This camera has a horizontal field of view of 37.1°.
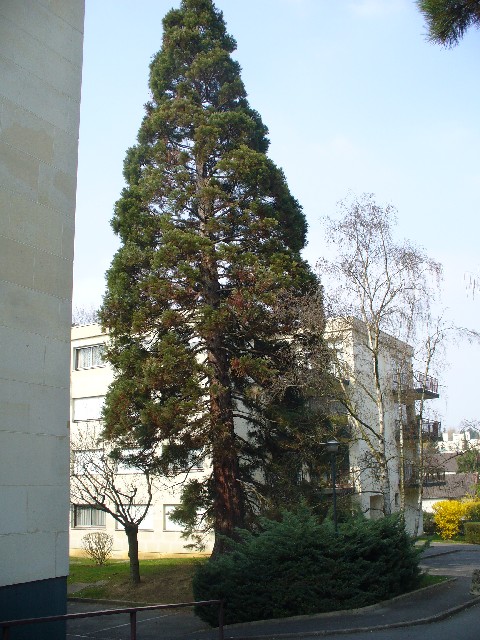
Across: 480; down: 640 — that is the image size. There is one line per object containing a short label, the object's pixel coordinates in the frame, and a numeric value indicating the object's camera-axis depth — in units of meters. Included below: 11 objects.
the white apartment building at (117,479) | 30.22
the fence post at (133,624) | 8.74
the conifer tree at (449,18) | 8.17
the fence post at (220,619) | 10.39
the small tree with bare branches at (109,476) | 21.71
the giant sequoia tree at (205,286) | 19.84
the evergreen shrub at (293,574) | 14.80
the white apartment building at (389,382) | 19.81
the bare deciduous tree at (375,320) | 19.55
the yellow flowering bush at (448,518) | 41.69
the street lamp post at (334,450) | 16.27
